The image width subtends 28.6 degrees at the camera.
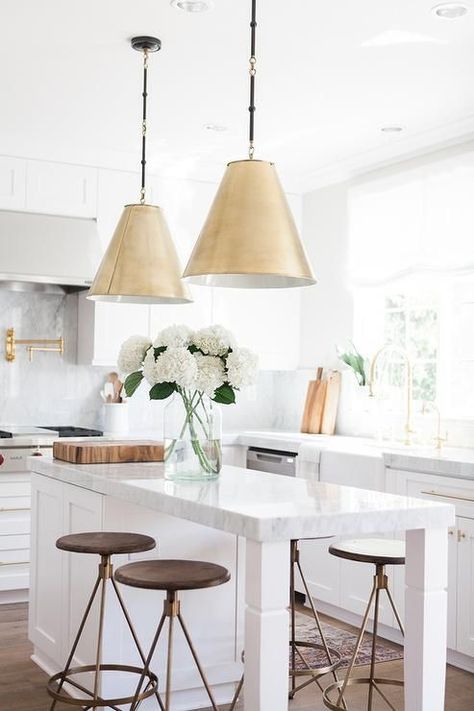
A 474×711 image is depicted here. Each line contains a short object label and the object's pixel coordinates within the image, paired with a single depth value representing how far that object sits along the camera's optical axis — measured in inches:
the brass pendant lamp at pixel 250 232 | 101.3
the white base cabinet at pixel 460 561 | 158.4
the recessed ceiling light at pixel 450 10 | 135.6
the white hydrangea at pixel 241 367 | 122.0
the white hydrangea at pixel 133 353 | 131.0
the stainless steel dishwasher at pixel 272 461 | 213.6
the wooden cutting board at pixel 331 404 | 235.3
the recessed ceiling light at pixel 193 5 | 136.3
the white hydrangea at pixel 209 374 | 122.6
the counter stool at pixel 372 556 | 120.8
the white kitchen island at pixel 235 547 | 91.0
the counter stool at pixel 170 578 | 105.8
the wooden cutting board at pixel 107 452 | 143.4
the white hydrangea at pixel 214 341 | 123.3
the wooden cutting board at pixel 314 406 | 236.8
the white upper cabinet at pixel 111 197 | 229.9
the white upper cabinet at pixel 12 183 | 219.1
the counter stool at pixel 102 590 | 119.3
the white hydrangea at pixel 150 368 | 124.0
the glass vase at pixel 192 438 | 125.0
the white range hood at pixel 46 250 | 215.8
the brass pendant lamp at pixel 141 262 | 130.6
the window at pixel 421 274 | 198.8
